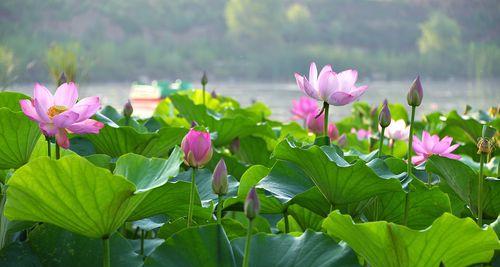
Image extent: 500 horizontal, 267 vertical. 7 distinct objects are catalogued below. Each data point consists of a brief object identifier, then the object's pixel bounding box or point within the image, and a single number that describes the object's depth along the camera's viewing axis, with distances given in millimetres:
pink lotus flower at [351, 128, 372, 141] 9959
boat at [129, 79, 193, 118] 53536
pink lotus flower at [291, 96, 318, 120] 9839
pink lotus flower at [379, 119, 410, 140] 7369
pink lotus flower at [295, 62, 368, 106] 5884
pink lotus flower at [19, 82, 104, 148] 5389
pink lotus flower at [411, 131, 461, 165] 6079
